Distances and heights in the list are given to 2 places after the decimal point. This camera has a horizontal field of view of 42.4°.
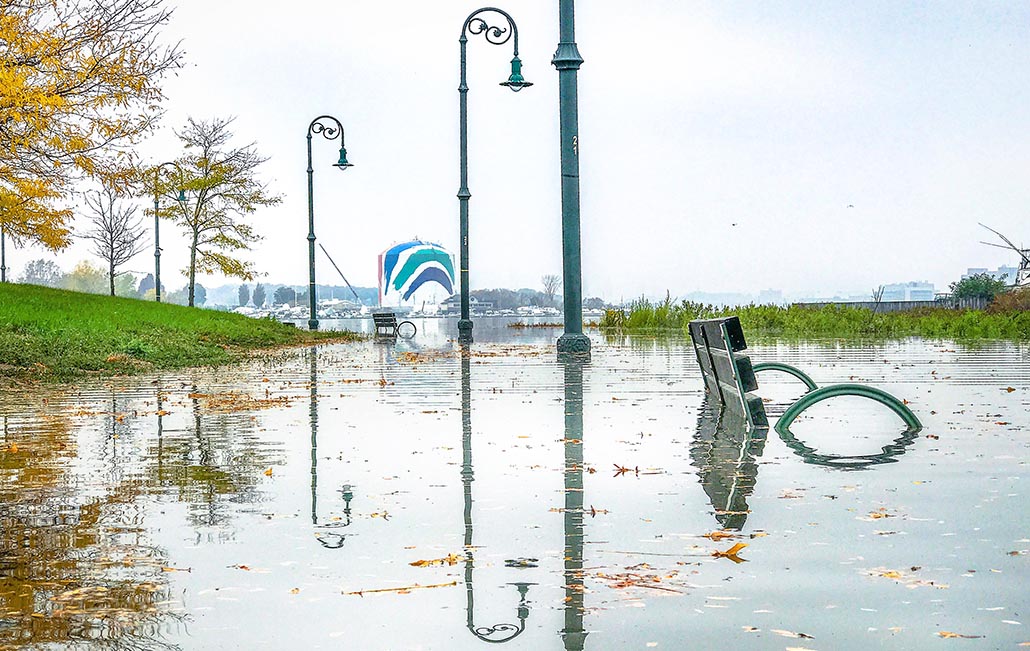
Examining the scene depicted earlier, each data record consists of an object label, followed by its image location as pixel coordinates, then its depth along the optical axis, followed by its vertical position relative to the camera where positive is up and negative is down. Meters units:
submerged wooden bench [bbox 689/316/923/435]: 10.65 -0.49
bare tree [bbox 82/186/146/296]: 86.38 +6.54
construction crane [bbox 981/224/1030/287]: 41.35 +1.75
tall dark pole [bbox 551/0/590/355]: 24.69 +2.83
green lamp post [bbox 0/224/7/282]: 75.12 +4.34
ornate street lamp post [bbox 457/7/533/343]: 32.47 +4.03
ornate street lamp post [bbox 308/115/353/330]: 48.12 +4.40
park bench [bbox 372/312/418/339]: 42.12 +0.26
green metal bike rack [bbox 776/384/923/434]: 10.50 -0.59
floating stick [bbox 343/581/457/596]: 5.34 -1.05
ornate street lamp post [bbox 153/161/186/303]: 62.19 +4.46
